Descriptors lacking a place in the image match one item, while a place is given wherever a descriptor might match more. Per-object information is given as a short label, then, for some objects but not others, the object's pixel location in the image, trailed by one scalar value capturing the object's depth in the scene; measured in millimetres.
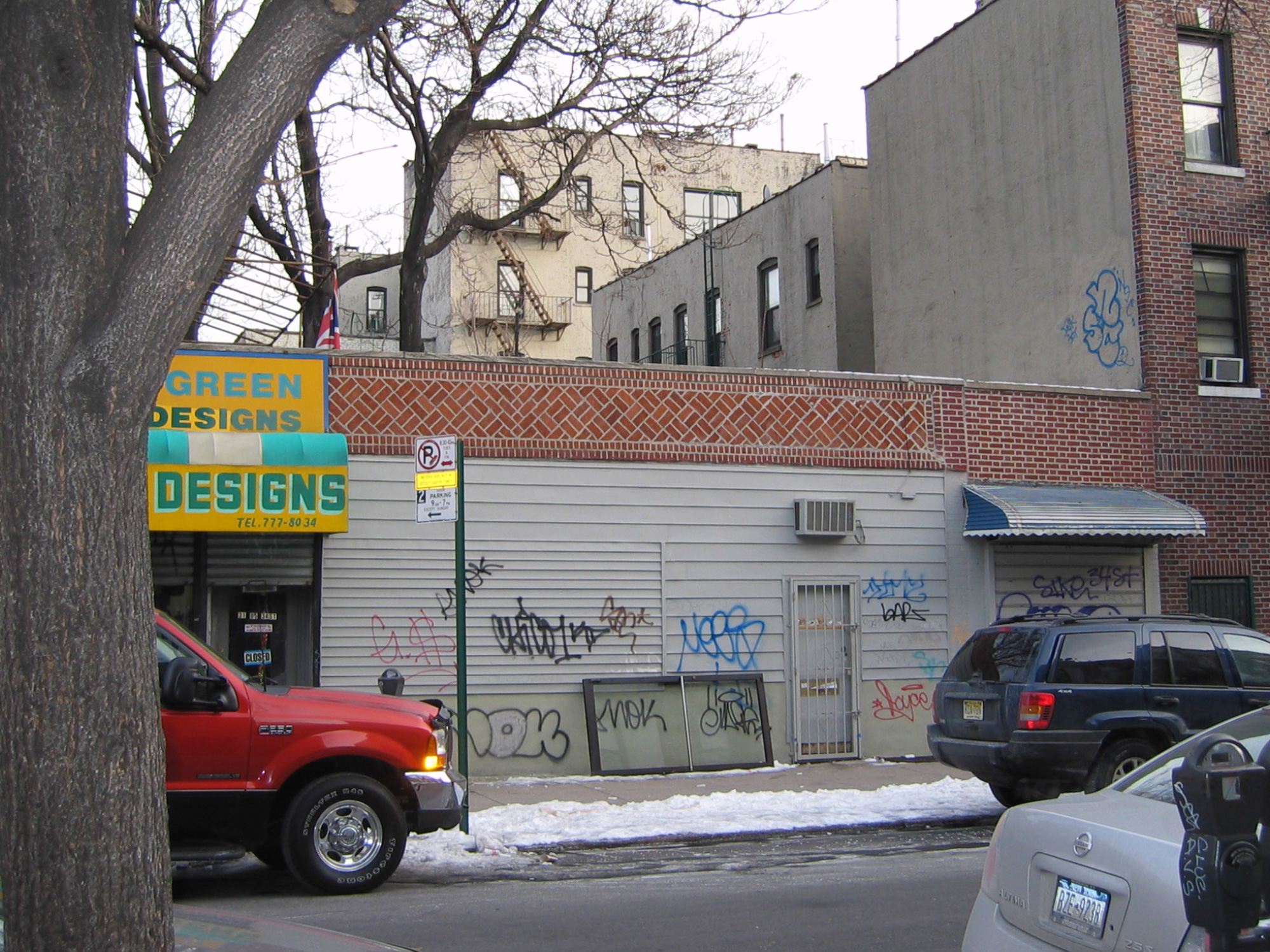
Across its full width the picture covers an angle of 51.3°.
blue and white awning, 15055
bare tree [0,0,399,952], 3986
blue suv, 10891
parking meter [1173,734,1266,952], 3191
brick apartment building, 17391
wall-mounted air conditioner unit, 15203
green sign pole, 10148
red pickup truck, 8305
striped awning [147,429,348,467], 12570
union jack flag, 16312
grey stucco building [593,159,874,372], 24734
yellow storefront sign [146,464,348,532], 12492
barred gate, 15180
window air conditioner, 17625
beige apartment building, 35719
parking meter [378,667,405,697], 10516
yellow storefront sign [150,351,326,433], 13164
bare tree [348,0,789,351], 18719
